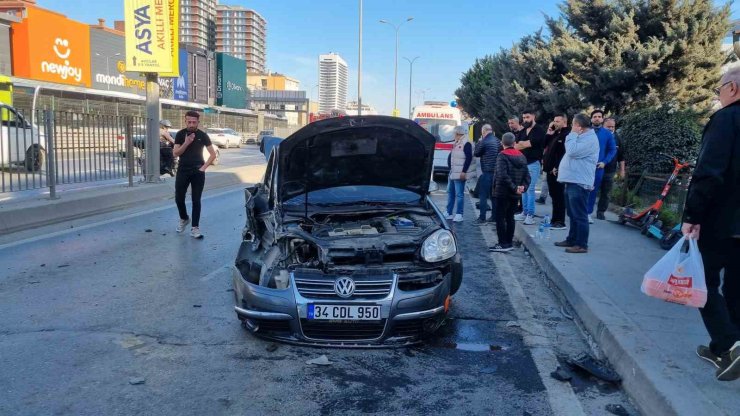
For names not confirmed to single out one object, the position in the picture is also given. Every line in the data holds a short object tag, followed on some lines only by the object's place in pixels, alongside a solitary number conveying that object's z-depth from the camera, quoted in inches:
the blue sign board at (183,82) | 2696.9
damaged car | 160.6
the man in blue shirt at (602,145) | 378.6
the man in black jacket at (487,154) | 395.9
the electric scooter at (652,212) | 344.5
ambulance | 819.4
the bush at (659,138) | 462.0
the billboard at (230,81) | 3240.7
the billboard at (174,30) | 575.5
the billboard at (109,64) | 2060.8
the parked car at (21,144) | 387.5
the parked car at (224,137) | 1712.6
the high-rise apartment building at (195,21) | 6124.5
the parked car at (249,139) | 2349.4
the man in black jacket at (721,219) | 132.3
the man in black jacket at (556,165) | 356.5
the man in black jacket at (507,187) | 308.3
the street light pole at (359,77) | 1472.7
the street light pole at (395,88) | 2294.7
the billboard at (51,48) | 1720.0
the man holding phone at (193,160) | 324.2
